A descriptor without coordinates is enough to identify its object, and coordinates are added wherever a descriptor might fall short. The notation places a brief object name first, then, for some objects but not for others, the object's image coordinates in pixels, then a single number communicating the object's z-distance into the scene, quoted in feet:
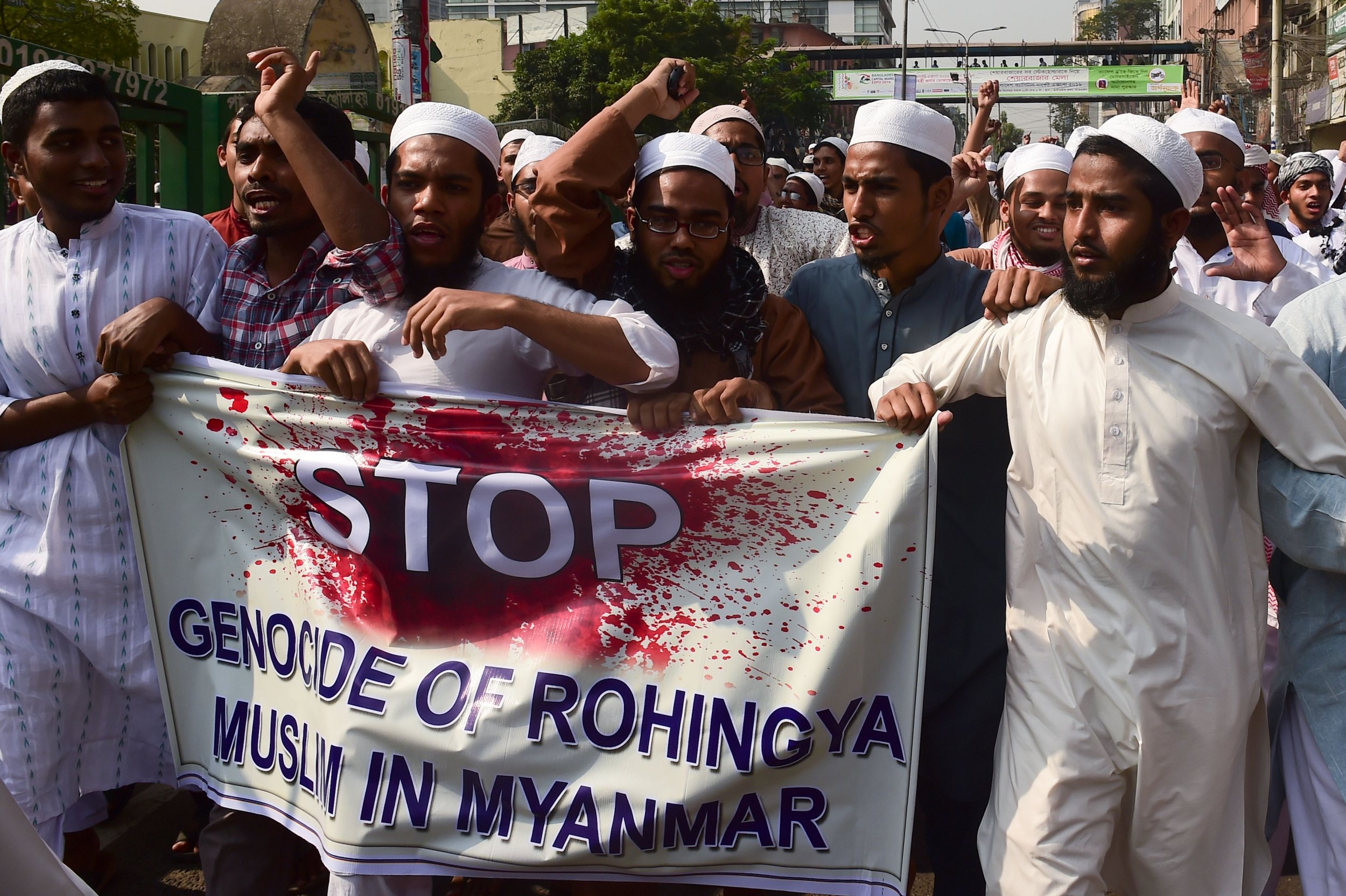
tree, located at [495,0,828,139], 131.34
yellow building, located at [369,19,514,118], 190.70
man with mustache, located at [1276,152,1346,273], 21.54
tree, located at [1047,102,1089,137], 329.11
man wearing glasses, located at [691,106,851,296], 14.97
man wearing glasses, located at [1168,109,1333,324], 11.98
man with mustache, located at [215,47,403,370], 9.12
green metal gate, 16.05
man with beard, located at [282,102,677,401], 8.91
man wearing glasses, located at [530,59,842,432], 9.87
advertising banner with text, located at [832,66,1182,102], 230.89
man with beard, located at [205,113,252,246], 13.97
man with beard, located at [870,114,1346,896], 8.02
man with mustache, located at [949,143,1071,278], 13.28
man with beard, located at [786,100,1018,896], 9.21
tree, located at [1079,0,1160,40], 402.52
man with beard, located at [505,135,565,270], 11.74
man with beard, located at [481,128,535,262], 15.84
